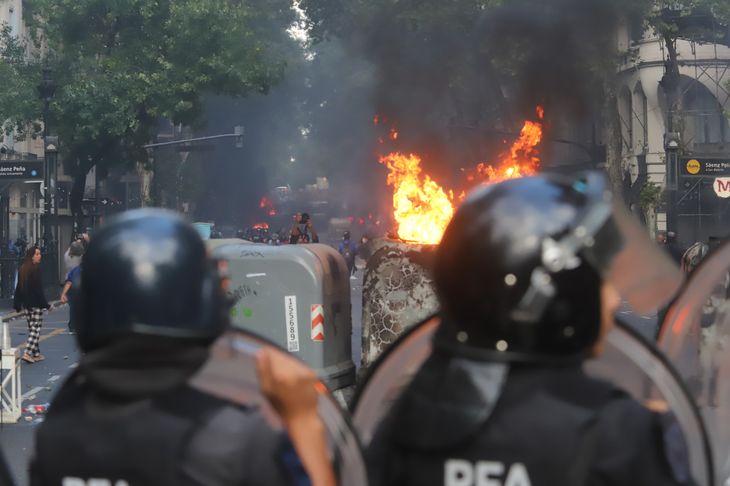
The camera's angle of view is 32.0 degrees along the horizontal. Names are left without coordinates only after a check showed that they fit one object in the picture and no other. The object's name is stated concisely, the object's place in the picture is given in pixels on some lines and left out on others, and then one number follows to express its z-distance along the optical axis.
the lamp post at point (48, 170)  30.31
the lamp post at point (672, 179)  26.44
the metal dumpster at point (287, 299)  11.07
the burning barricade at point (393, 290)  11.34
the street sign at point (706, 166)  25.73
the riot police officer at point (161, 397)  2.17
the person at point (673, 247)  13.21
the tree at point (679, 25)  31.55
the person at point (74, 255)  17.72
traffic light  48.20
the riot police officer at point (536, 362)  2.07
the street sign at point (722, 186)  25.20
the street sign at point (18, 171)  28.09
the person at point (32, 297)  16.02
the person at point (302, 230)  18.83
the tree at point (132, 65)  37.41
